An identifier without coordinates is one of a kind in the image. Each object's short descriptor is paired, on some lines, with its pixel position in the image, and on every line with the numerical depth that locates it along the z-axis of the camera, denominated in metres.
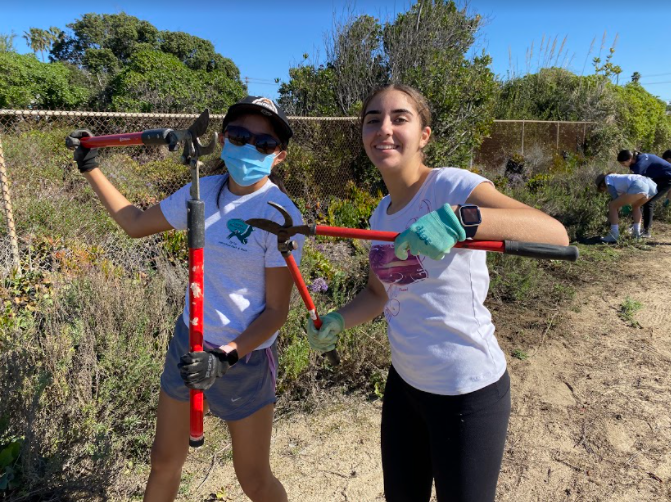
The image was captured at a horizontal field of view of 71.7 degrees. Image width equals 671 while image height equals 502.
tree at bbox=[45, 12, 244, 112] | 10.51
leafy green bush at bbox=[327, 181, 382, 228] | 6.60
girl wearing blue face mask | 1.72
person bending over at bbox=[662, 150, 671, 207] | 8.44
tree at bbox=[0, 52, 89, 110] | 16.11
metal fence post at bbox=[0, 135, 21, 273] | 3.98
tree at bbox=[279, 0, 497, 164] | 8.28
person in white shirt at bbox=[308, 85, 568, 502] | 1.27
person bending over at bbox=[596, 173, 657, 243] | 7.43
